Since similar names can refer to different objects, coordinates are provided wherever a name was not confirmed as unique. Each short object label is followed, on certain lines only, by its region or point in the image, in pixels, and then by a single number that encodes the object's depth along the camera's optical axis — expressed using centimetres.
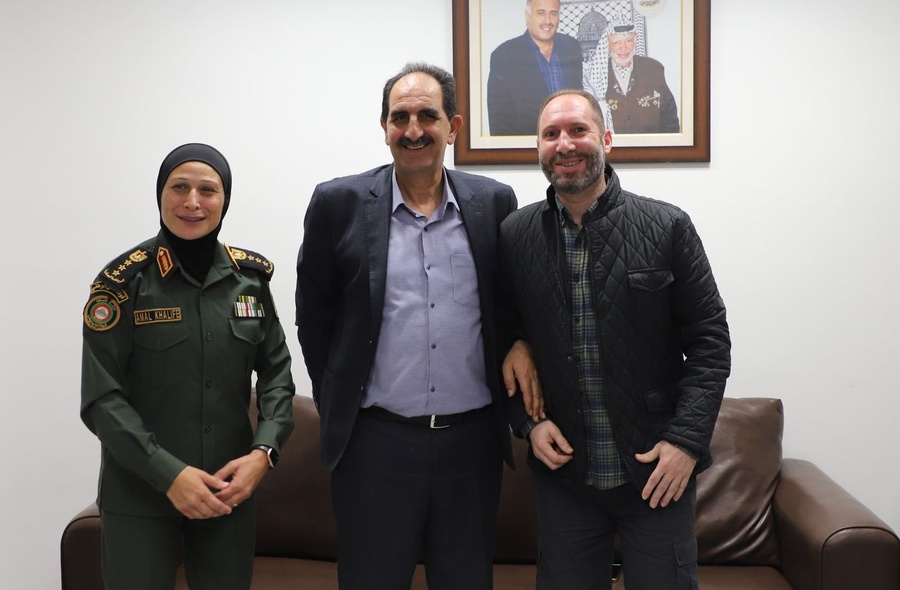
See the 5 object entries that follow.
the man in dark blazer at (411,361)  175
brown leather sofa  221
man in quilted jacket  166
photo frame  262
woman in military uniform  159
